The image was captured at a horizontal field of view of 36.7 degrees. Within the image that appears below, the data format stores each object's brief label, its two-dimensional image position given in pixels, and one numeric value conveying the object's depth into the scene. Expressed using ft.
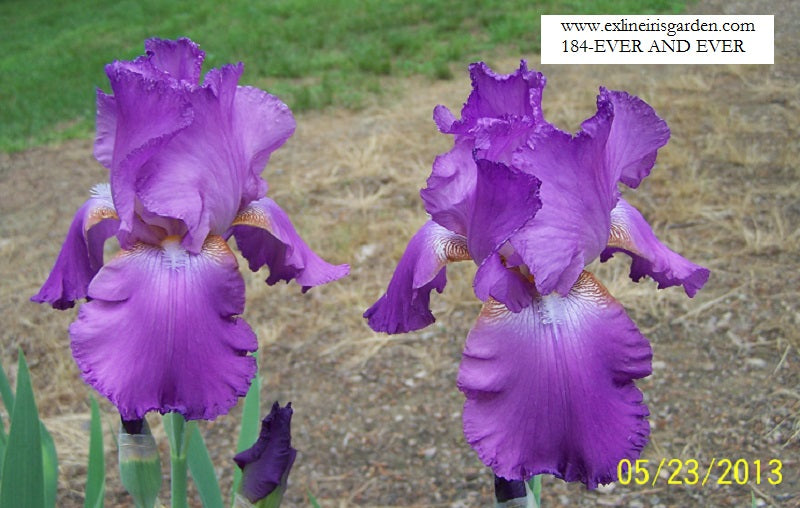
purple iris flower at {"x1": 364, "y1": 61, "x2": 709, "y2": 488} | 1.59
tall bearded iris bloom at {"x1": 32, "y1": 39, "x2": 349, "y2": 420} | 1.66
